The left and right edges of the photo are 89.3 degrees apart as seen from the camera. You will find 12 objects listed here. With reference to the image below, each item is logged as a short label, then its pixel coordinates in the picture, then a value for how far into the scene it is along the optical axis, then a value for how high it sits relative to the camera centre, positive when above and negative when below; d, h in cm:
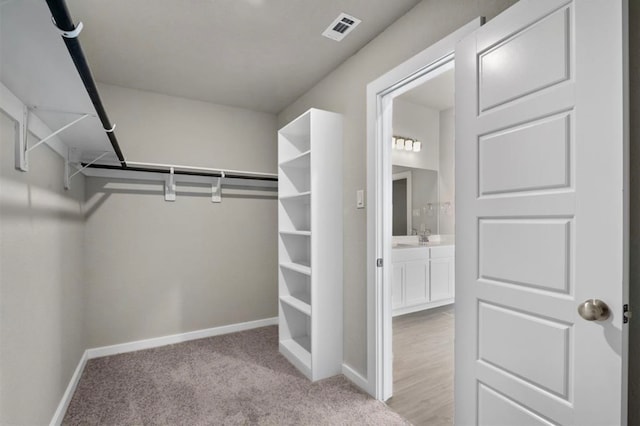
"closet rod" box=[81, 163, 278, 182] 260 +37
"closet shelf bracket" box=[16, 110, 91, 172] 133 +28
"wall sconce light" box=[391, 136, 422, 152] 402 +88
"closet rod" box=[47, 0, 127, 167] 74 +46
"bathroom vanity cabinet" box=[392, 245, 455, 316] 358 -75
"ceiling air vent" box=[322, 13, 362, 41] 196 +118
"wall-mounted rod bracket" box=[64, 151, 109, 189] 207 +25
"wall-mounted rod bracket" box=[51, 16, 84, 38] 81 +46
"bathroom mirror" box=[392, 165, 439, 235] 422 +13
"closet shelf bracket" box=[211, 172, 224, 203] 328 +24
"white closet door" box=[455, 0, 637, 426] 99 +0
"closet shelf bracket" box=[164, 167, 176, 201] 306 +23
